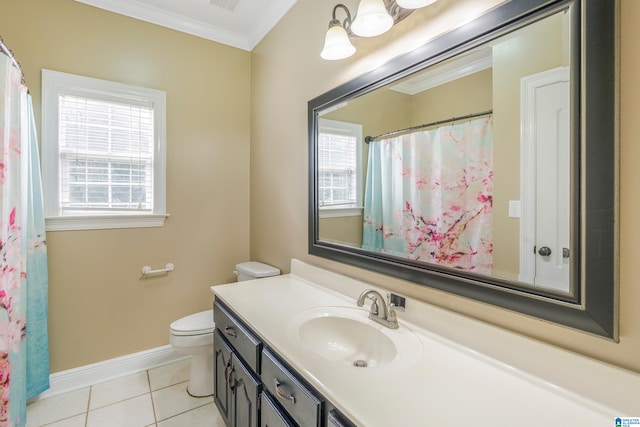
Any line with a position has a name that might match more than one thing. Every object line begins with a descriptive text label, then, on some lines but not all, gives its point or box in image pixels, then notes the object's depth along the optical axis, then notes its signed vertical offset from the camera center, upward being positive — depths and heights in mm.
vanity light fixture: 1179 +778
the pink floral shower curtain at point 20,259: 1412 -274
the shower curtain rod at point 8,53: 1410 +759
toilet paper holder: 2312 -474
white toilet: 1936 -880
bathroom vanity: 714 -480
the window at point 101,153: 1988 +405
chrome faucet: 1195 -415
